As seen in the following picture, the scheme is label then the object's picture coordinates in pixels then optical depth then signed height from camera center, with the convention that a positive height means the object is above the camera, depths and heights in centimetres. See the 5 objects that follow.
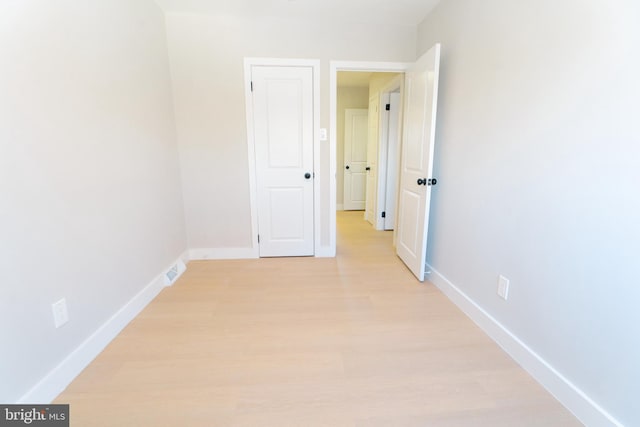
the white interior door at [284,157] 288 -5
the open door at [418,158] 231 -5
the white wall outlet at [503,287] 171 -81
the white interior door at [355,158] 572 -12
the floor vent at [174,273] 253 -111
